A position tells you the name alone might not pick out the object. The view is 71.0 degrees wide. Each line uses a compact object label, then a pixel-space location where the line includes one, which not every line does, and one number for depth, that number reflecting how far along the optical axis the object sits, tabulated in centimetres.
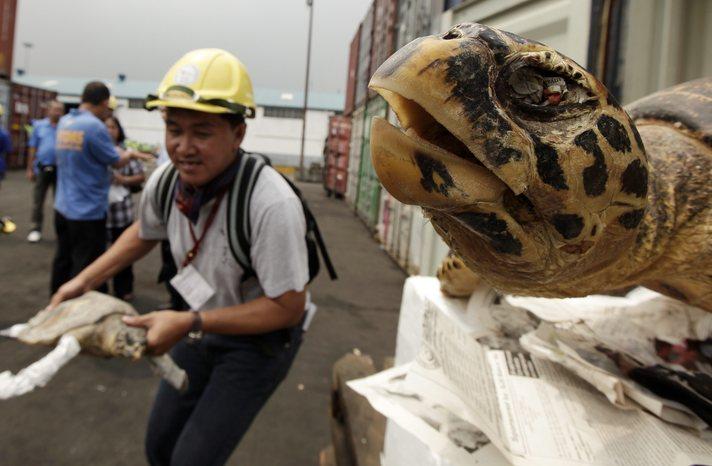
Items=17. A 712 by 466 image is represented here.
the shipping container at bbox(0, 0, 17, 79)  1434
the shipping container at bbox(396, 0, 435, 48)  436
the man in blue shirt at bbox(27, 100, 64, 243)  491
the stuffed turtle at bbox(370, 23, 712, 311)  45
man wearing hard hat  129
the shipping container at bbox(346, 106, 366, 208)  965
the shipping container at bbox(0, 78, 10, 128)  1291
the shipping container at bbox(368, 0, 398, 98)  676
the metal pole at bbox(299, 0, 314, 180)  2152
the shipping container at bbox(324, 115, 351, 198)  1223
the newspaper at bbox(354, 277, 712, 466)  73
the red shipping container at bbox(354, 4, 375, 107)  922
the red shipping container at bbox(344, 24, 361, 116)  1148
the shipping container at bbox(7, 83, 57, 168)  1344
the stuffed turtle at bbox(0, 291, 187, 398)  116
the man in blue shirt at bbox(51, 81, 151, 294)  304
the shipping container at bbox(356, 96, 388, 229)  741
